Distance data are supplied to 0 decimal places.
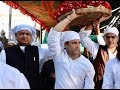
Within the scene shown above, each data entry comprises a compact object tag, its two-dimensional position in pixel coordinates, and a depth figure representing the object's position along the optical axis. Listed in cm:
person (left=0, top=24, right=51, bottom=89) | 399
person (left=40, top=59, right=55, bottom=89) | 453
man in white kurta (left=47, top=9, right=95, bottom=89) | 367
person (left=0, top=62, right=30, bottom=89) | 160
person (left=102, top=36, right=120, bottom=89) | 313
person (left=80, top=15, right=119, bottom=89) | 453
